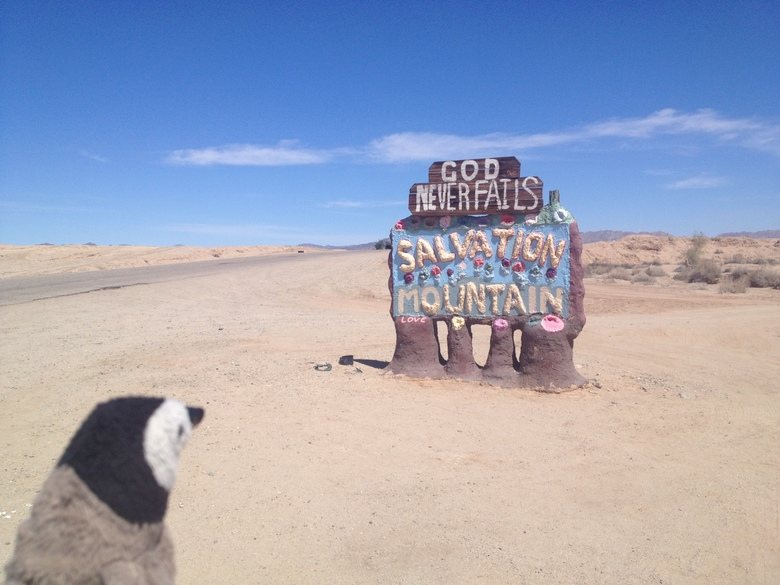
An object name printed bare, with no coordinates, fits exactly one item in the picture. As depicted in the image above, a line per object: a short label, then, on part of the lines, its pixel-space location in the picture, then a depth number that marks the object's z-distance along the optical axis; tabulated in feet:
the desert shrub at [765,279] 77.04
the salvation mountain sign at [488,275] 29.40
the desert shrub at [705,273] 86.17
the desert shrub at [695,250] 110.01
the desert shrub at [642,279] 90.74
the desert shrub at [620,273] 96.22
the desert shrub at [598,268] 106.01
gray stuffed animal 5.73
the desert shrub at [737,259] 117.70
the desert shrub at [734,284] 73.91
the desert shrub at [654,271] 98.42
